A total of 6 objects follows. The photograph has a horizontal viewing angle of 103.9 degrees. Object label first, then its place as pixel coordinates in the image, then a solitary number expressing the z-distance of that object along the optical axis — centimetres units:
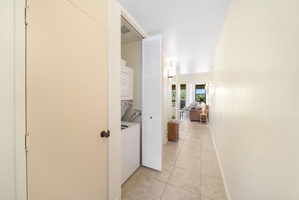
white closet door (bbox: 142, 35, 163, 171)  210
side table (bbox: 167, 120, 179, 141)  352
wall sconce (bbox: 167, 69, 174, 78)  375
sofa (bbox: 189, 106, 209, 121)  622
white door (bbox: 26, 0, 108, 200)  76
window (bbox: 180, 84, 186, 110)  937
